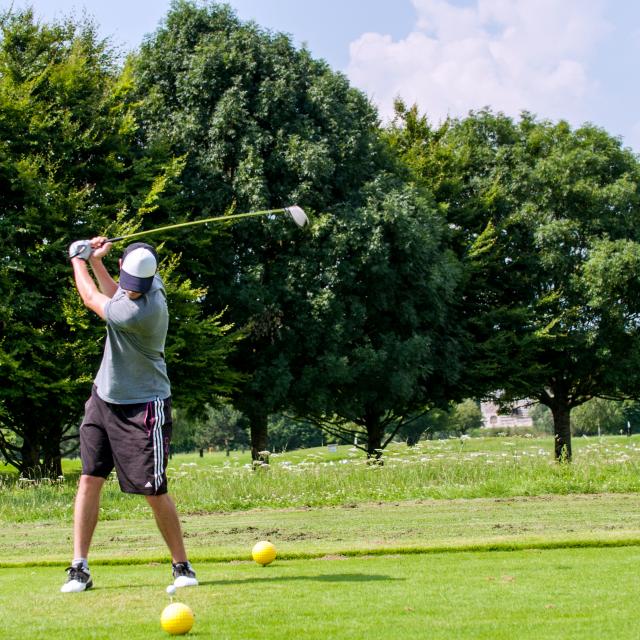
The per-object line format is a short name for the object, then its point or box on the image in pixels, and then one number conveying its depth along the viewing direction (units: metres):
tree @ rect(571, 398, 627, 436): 73.25
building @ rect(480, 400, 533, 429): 33.91
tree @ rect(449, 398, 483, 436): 80.88
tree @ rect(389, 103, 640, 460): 29.77
